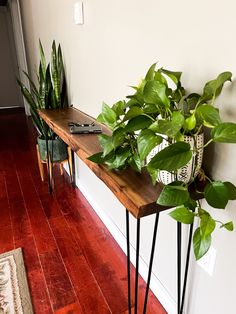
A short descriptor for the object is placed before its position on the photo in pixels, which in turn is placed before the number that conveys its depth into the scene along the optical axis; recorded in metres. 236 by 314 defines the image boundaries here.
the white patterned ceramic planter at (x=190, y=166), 0.70
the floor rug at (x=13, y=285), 1.22
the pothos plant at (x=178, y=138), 0.60
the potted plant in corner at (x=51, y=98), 1.98
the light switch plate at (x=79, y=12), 1.51
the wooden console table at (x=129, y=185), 0.73
